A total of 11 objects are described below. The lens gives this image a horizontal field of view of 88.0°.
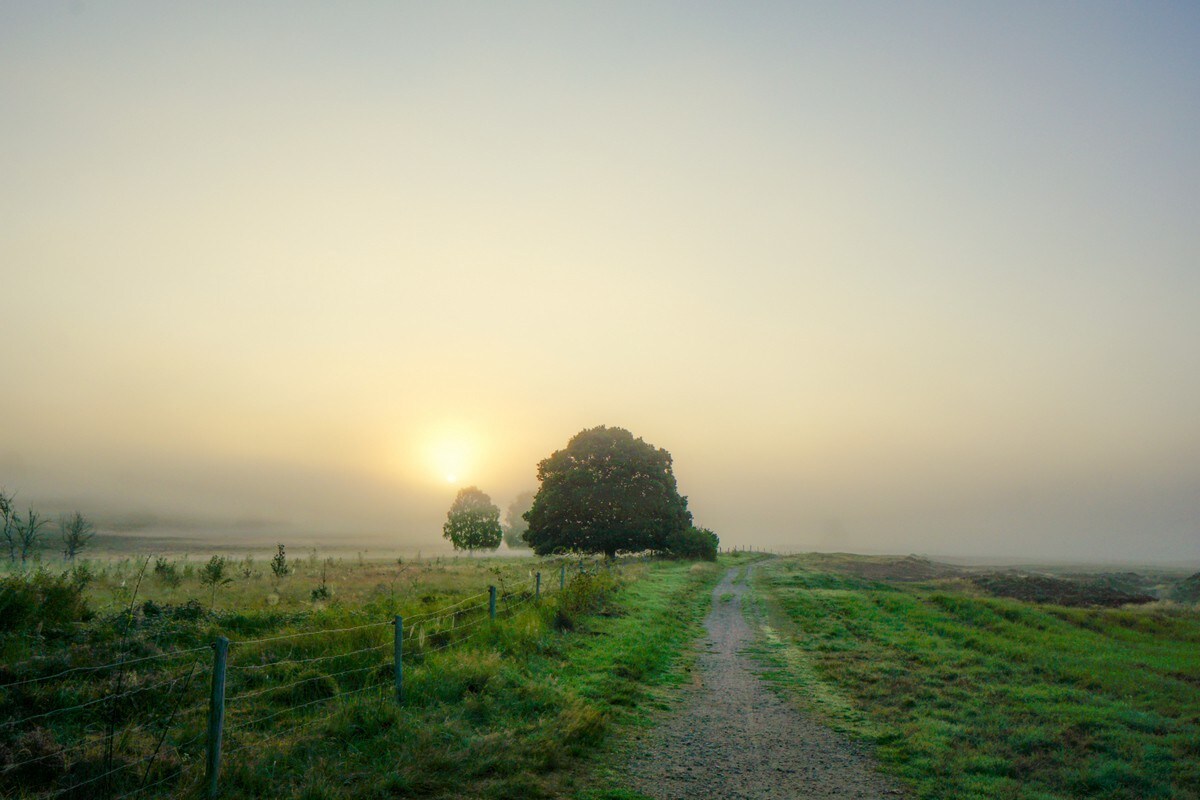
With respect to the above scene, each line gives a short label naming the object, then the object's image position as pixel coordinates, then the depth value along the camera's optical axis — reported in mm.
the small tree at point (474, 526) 85688
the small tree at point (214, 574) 24766
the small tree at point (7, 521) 19547
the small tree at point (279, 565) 31750
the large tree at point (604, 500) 56594
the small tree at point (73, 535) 29239
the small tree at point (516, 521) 120562
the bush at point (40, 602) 12319
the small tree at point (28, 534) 22391
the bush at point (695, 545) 60259
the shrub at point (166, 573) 26212
